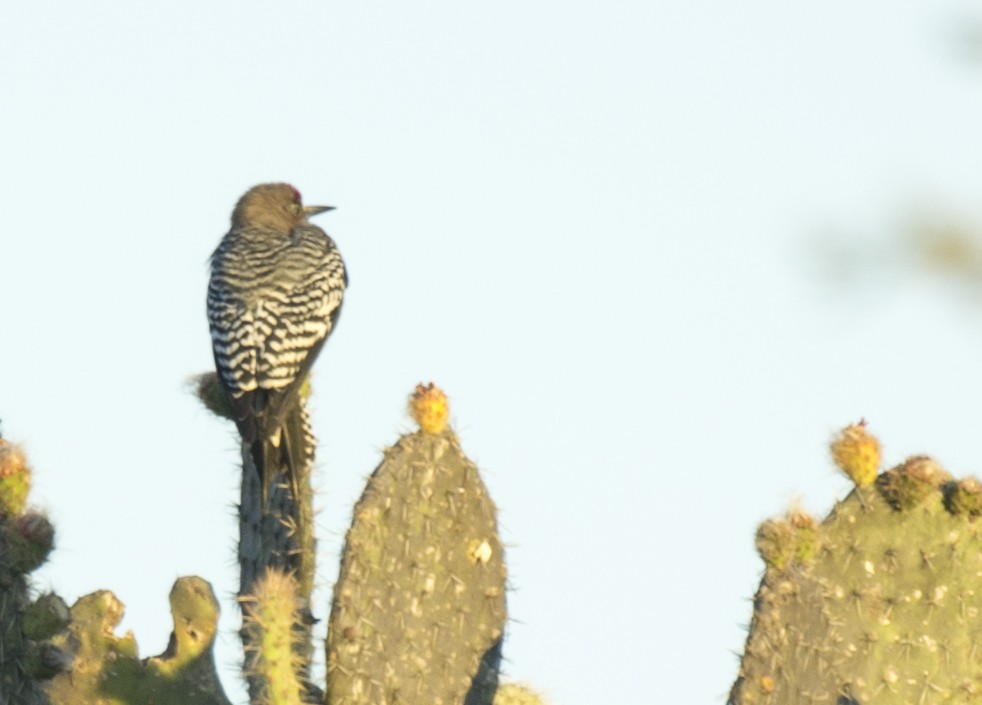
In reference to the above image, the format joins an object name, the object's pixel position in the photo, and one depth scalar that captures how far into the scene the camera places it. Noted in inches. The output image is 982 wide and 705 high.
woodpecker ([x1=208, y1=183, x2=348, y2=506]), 631.8
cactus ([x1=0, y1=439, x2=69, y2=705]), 408.8
